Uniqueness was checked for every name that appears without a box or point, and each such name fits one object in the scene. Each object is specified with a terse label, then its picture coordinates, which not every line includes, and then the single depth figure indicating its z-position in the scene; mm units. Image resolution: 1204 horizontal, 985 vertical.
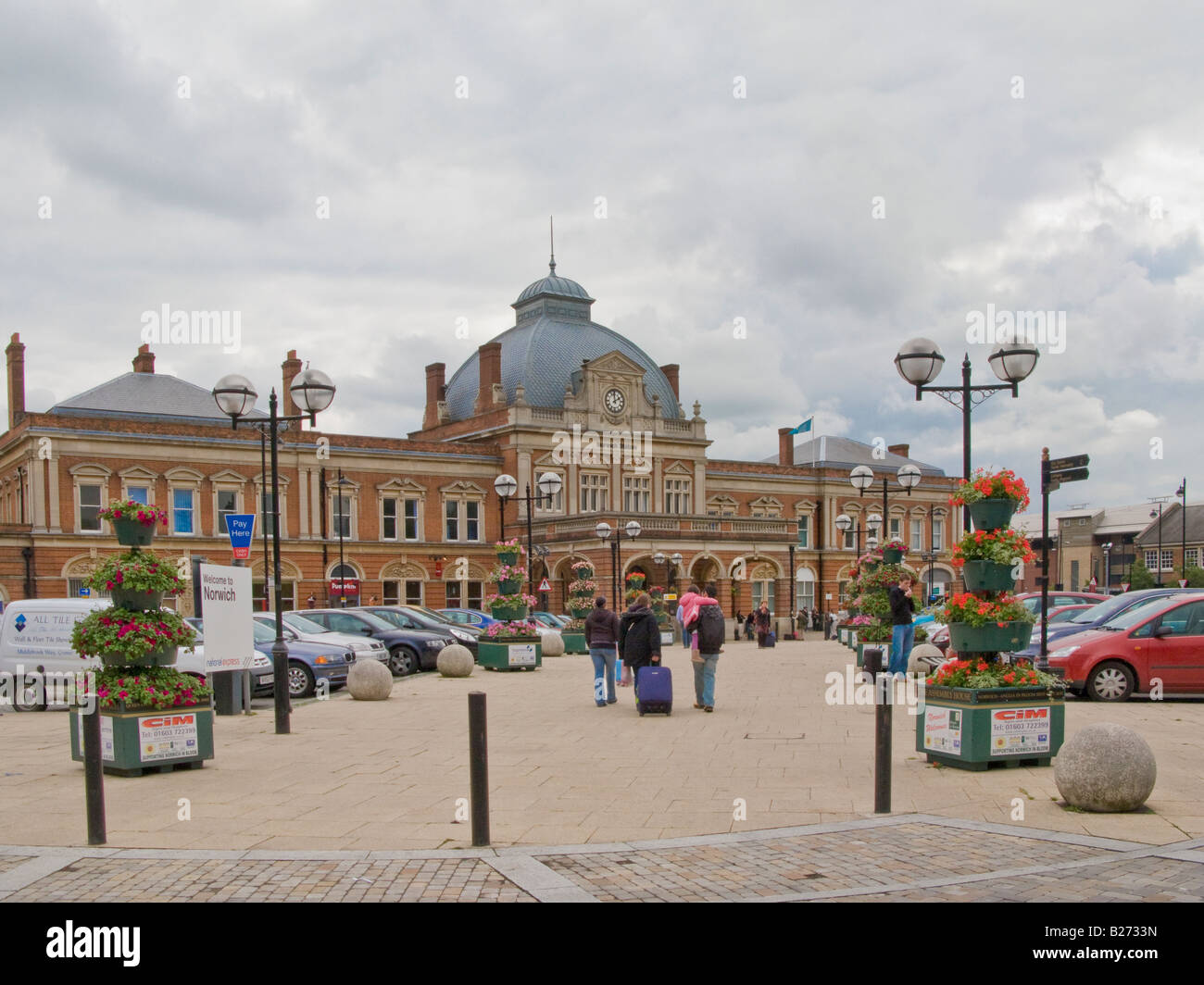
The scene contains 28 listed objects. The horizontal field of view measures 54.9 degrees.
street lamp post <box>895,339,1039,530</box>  13789
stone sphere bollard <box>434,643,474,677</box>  23281
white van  18984
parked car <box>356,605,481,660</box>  27000
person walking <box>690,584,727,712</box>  16125
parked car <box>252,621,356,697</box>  20672
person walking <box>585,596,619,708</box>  17656
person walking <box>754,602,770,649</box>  39000
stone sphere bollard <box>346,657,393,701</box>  19062
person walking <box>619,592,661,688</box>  16766
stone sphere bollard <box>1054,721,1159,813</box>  8789
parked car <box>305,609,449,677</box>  24906
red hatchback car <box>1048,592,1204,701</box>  17375
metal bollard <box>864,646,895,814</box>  8750
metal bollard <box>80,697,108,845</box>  8336
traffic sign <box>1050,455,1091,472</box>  15602
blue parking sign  19609
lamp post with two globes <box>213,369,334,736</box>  16078
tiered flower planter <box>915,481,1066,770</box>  10891
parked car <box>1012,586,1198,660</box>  19953
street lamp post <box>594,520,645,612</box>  41306
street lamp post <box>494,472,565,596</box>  29002
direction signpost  15555
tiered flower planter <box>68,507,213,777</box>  11266
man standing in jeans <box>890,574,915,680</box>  18234
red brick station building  51875
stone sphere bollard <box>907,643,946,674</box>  21297
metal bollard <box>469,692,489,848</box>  8023
